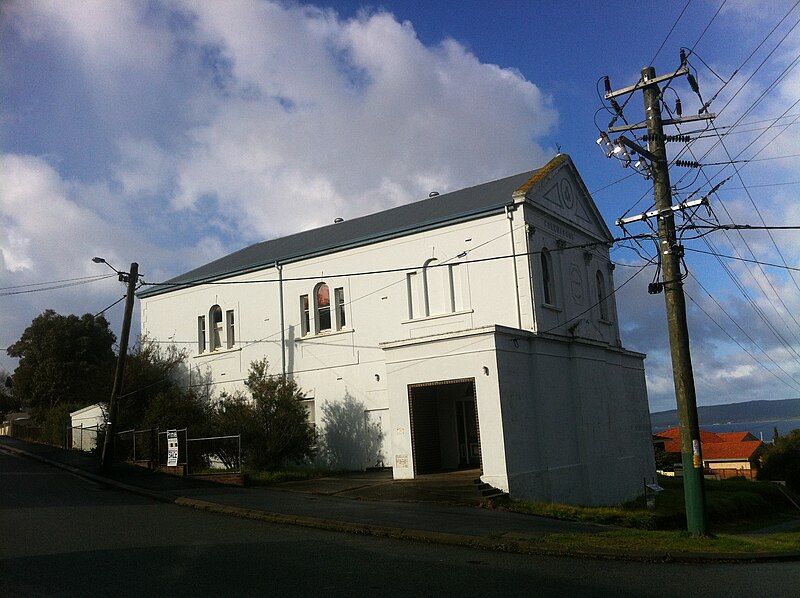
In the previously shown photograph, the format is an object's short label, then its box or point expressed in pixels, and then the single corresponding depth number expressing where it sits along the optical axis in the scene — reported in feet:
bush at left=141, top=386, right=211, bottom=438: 85.61
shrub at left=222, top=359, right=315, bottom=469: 79.41
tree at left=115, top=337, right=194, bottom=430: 95.20
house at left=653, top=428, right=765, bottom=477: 210.92
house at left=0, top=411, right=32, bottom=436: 161.87
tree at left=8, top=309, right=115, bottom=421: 146.30
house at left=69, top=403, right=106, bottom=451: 107.65
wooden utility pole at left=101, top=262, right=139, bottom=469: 81.05
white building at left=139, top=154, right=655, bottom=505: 69.87
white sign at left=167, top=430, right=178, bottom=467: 77.66
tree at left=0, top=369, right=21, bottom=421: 193.24
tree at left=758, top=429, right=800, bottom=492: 160.68
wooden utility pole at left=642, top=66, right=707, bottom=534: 47.88
